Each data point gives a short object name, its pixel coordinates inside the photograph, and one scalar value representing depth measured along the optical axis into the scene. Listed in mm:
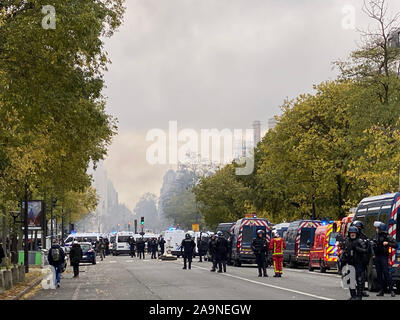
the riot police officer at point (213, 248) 40244
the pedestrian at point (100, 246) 73562
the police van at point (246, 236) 51031
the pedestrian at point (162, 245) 72938
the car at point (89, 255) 59688
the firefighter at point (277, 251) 35688
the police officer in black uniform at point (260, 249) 36031
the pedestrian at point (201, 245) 62812
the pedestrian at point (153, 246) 71494
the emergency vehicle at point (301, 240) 50394
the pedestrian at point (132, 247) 80125
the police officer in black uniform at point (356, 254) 22484
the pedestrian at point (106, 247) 88762
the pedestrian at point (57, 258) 32281
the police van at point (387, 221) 25922
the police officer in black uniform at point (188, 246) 42812
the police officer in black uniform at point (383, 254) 24750
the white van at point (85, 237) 82750
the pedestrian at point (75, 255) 39406
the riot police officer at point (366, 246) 22656
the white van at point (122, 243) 93312
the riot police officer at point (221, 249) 39688
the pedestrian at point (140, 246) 72438
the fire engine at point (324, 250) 41562
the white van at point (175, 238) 74062
